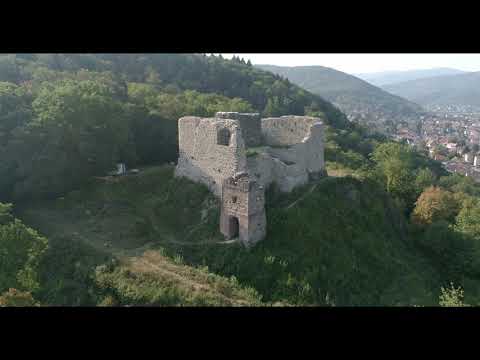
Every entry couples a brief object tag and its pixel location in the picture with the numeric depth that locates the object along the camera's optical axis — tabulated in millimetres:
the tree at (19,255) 17891
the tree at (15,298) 15211
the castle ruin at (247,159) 22625
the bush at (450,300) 20866
